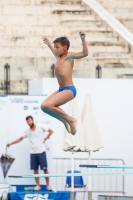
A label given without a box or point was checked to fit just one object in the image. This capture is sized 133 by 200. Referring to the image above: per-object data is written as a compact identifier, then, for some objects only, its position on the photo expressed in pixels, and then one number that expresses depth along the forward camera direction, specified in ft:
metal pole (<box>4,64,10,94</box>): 82.33
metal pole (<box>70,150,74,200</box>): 69.72
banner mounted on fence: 76.18
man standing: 75.82
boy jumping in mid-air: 47.52
